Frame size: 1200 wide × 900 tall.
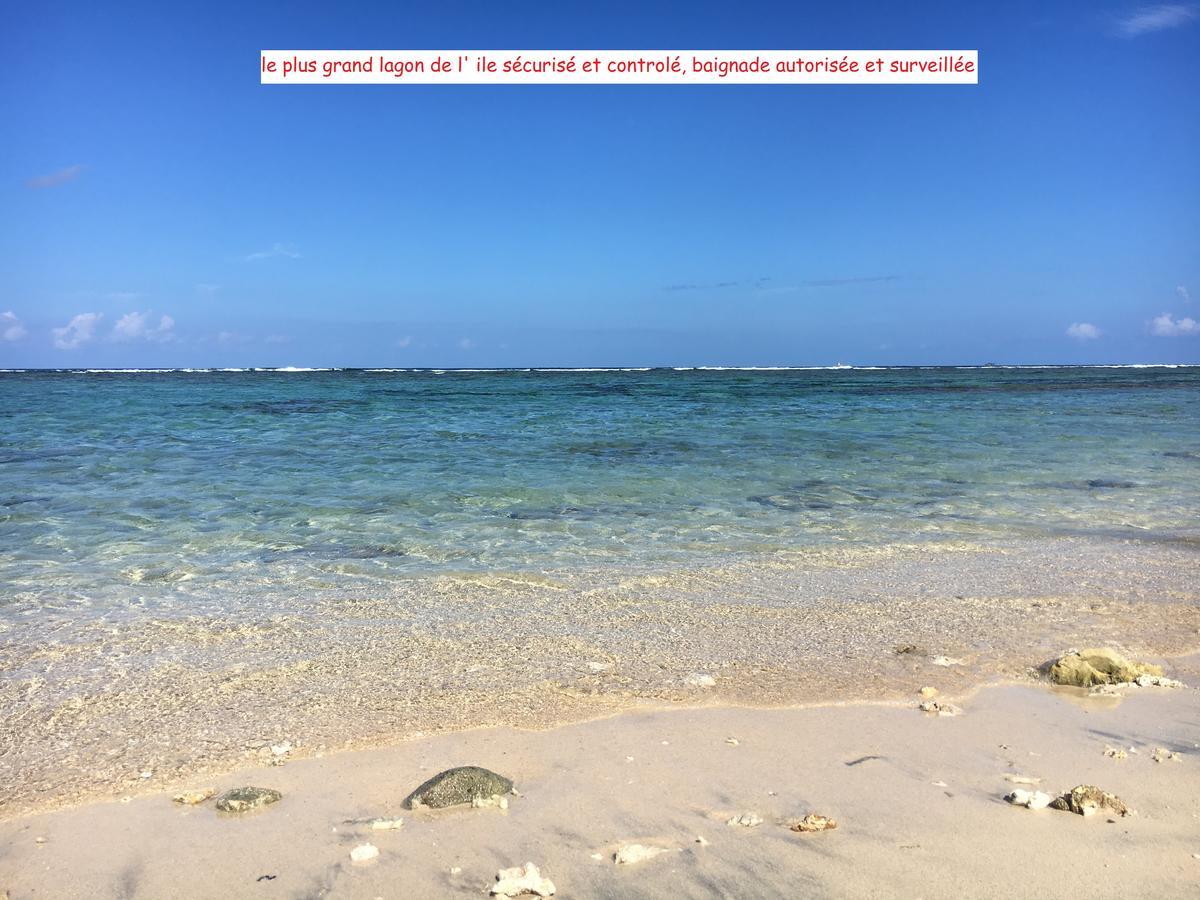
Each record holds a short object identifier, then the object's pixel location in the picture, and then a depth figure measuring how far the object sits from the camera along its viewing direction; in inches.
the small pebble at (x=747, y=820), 106.4
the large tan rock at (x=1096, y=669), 155.4
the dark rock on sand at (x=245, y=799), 111.3
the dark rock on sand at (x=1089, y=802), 106.6
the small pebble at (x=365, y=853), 100.0
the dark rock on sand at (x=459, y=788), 112.0
